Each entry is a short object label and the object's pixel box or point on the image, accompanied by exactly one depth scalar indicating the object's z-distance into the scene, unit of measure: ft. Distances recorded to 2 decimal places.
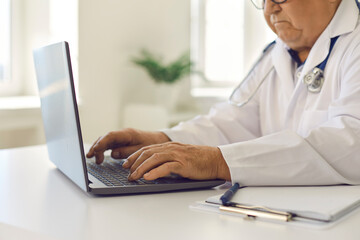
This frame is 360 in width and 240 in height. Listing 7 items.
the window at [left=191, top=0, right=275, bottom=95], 15.10
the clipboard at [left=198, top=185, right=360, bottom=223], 2.39
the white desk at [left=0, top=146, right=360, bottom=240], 2.23
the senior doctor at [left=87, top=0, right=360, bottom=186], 3.19
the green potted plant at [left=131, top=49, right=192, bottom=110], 12.46
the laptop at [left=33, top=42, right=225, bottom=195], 2.81
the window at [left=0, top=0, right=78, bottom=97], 10.52
